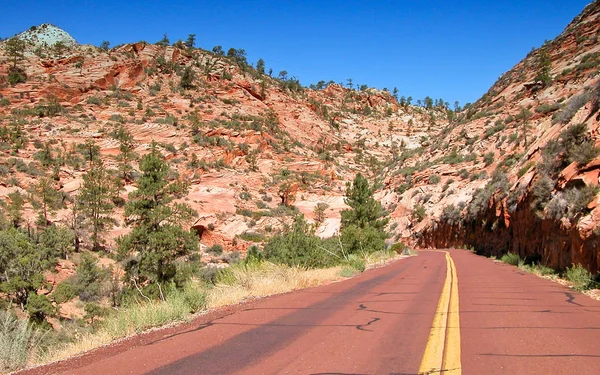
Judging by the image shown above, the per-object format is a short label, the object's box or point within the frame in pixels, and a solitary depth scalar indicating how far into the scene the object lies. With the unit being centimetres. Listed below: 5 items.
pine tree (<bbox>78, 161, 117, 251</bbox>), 3503
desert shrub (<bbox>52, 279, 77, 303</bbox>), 2295
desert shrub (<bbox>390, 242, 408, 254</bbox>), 2965
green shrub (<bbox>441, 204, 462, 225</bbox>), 3688
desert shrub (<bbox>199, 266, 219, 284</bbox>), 2401
